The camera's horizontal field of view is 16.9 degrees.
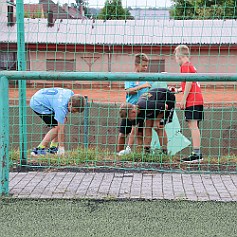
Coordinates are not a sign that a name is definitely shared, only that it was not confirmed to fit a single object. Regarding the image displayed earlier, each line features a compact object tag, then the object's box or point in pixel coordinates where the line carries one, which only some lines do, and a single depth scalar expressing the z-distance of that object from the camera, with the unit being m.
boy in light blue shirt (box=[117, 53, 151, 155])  10.61
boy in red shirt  10.16
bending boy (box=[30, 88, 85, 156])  10.41
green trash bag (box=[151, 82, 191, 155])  10.85
